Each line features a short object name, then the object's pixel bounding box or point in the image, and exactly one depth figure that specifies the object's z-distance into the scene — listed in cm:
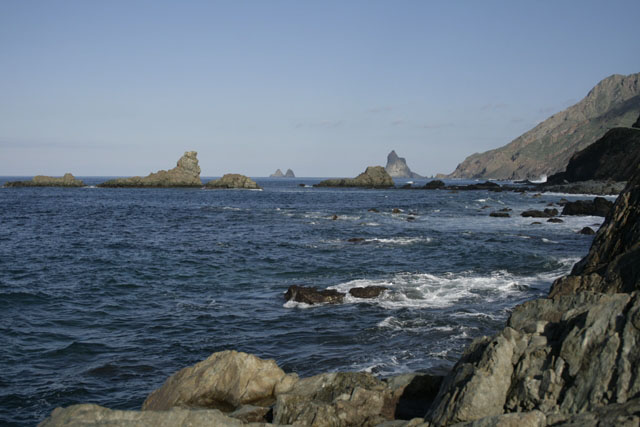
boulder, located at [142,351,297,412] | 1105
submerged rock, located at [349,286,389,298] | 2249
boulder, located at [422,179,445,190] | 15790
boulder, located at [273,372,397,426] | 920
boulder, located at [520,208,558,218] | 5888
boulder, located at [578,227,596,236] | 4209
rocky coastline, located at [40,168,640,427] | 716
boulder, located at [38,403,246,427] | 827
